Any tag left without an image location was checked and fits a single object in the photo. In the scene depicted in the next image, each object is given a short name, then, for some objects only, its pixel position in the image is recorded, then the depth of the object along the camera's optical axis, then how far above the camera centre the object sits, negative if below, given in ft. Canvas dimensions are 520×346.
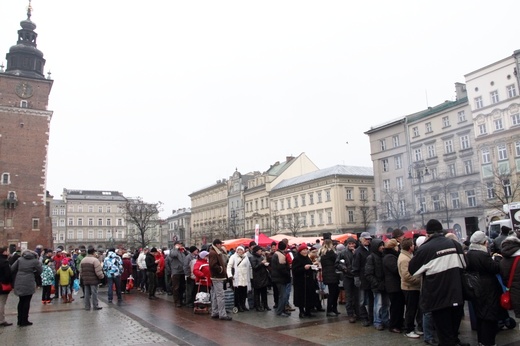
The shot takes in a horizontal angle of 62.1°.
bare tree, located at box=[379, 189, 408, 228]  167.32 +7.19
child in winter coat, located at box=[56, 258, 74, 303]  51.37 -3.42
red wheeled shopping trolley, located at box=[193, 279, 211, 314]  40.70 -6.10
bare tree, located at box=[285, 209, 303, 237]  216.95 +4.80
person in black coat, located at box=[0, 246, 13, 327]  35.01 -2.15
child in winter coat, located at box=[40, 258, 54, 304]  50.75 -4.01
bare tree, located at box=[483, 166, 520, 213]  130.62 +9.63
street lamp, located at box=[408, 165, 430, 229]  162.09 +18.26
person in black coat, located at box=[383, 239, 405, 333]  27.96 -3.86
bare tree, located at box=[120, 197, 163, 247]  181.88 +14.54
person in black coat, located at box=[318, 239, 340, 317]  35.14 -3.56
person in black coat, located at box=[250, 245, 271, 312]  40.27 -3.92
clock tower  157.48 +38.41
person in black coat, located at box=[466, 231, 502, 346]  22.20 -3.79
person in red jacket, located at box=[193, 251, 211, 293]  41.75 -3.29
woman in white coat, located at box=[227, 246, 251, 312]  40.29 -3.65
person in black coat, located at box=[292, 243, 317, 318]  35.78 -4.20
